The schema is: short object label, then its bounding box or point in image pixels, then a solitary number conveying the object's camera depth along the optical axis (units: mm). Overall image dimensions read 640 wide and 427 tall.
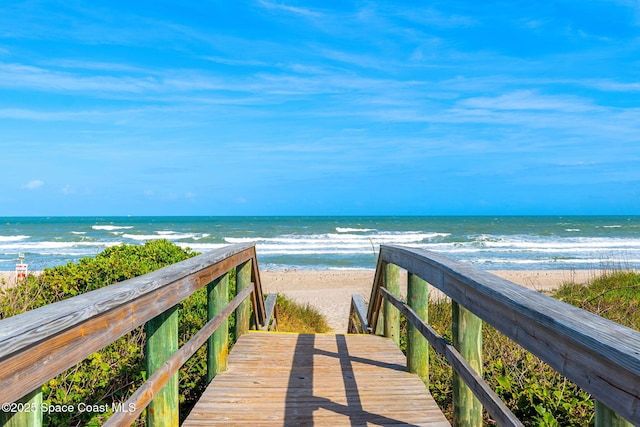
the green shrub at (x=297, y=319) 9211
